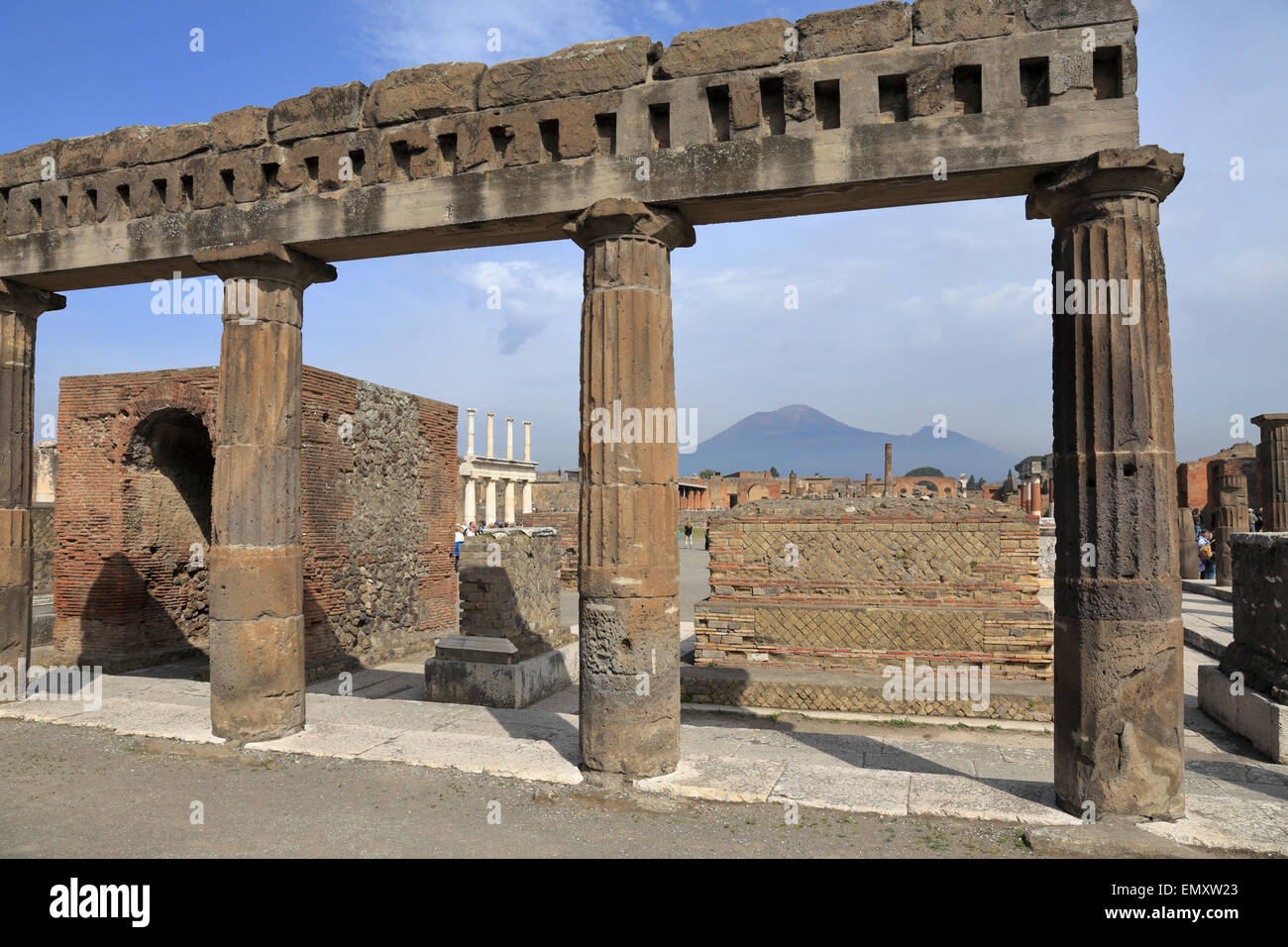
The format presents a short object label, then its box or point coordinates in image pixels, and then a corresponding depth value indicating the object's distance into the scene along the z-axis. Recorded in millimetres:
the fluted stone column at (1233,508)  20406
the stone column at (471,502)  45281
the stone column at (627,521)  5621
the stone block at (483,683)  9922
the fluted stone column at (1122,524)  4789
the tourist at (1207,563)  23141
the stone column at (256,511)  6707
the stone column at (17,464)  8133
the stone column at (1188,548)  20531
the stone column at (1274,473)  16703
